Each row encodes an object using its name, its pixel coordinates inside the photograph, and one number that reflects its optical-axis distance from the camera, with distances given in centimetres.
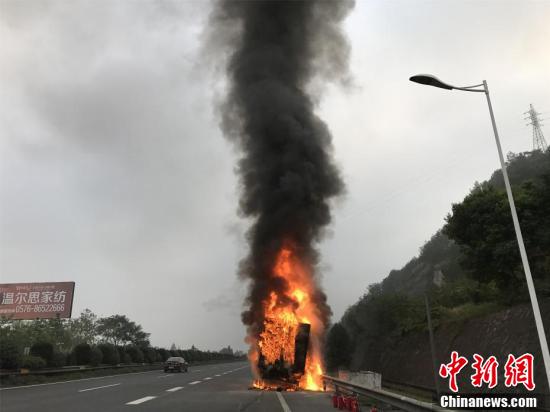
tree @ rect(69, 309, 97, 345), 8219
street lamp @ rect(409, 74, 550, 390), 843
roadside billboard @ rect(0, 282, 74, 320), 4456
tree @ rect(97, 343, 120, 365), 4041
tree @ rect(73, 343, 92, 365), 3588
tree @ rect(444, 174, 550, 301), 2961
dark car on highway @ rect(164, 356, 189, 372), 3897
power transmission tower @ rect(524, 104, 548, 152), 8656
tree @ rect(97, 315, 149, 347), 11528
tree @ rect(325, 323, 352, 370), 8900
